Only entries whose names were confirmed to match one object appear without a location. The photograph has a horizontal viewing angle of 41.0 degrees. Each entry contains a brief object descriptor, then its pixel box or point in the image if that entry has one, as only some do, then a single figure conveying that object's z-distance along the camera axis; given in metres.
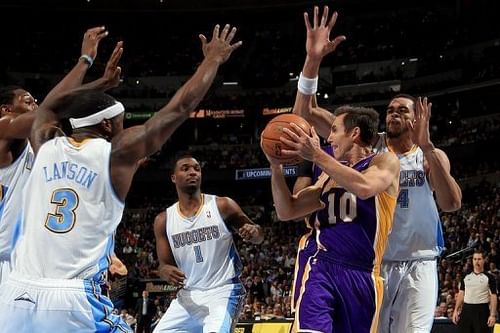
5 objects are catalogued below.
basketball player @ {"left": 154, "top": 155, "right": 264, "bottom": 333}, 6.00
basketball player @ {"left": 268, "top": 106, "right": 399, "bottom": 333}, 4.20
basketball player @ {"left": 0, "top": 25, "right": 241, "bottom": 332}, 3.44
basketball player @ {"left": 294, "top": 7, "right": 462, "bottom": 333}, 5.21
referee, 9.69
